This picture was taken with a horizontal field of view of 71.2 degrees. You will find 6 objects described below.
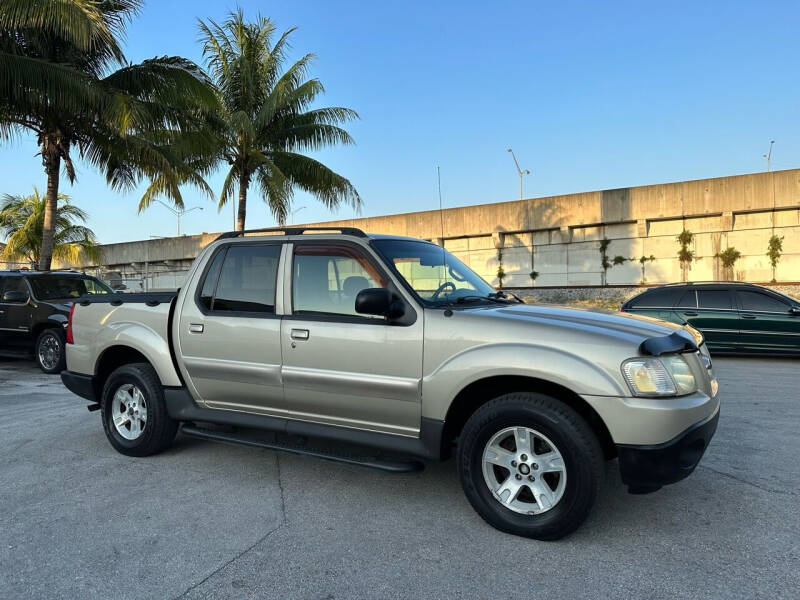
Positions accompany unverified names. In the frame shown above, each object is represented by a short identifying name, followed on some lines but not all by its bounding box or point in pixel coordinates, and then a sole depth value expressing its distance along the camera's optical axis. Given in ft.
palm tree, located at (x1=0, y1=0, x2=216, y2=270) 39.24
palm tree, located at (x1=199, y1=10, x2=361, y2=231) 60.70
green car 32.96
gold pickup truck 10.04
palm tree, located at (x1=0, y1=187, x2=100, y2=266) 95.09
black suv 33.24
